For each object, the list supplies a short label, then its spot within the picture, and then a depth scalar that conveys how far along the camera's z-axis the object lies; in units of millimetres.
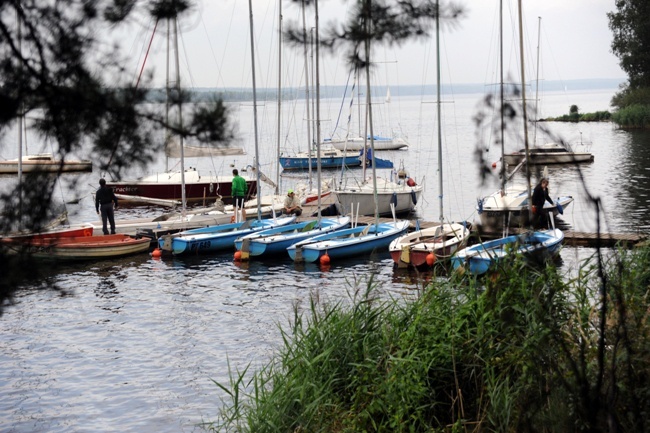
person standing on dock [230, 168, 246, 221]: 31688
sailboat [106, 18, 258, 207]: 40188
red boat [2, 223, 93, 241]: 25391
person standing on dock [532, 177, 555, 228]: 23469
